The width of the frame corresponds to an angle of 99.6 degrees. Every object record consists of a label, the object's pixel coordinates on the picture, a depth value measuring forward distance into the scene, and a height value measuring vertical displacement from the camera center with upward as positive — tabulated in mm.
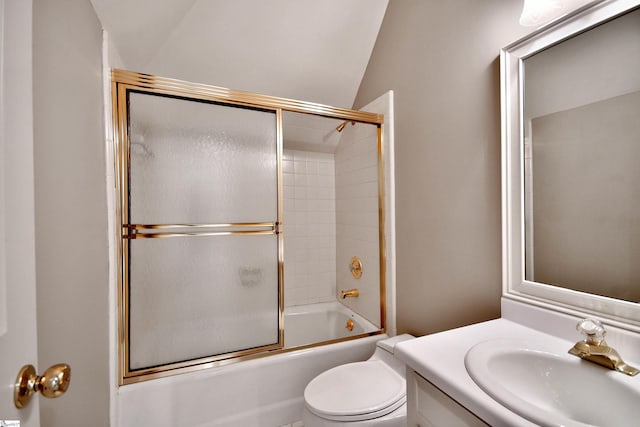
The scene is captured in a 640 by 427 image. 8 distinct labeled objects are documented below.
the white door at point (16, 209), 424 +16
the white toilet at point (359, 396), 1113 -830
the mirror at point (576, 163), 800 +161
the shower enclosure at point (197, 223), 1313 -40
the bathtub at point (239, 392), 1301 -927
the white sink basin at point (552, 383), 607 -443
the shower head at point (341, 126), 2290 +745
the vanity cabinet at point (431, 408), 629 -502
